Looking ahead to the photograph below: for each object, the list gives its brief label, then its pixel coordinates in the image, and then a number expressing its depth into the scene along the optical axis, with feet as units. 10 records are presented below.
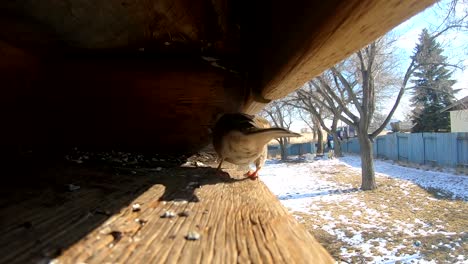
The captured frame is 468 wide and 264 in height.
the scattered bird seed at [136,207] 3.15
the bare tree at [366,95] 50.04
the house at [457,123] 90.12
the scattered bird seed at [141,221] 2.80
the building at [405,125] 143.27
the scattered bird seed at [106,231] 2.44
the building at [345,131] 142.33
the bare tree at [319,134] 113.09
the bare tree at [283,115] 99.13
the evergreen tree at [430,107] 86.74
